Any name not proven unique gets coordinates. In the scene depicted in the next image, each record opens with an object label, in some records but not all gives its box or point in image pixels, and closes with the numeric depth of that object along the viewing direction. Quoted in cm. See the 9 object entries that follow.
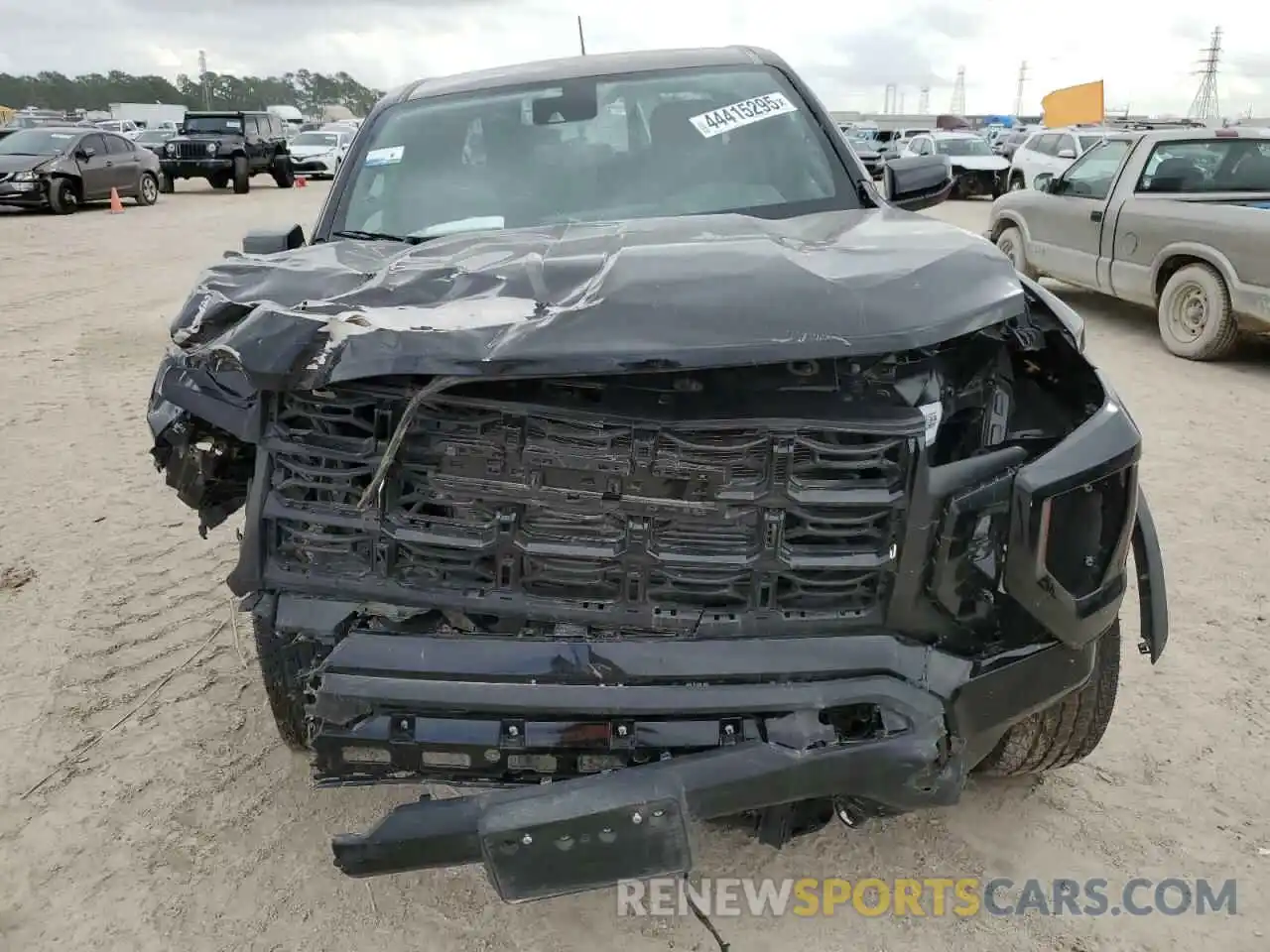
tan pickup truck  679
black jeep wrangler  2166
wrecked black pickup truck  183
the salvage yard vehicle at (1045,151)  1592
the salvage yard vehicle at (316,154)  2605
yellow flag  2273
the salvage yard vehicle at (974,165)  2052
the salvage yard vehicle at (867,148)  2509
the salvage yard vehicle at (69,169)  1590
